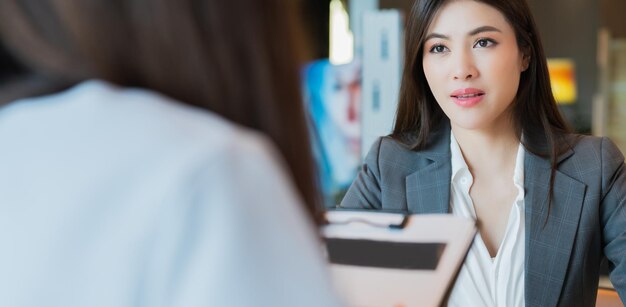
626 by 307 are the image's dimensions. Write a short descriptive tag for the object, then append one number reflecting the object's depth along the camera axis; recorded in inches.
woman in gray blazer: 64.9
